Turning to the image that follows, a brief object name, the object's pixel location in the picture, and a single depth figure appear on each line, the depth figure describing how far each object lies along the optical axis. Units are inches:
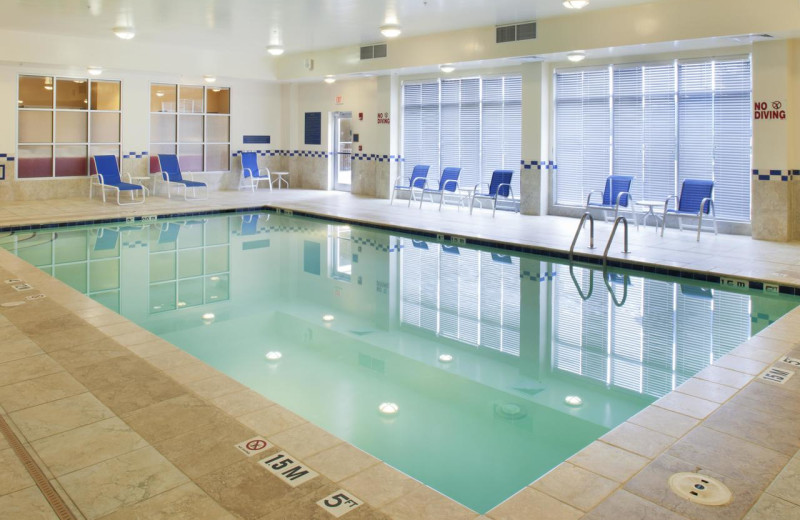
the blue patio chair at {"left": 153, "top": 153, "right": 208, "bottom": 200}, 511.8
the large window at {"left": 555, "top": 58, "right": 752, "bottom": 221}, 355.6
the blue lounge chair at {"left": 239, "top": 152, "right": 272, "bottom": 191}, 576.7
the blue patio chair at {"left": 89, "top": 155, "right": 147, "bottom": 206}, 473.4
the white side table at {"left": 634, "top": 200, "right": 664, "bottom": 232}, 355.6
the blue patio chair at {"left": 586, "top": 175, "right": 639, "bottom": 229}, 374.6
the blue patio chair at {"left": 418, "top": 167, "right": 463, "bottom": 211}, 450.3
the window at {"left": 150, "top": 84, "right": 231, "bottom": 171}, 539.8
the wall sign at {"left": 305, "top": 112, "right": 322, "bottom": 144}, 595.2
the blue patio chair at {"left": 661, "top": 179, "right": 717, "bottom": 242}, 337.4
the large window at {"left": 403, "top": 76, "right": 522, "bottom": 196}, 456.8
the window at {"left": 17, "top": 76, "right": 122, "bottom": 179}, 478.0
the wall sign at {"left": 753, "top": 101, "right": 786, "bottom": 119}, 321.1
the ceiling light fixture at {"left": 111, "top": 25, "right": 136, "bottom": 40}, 403.9
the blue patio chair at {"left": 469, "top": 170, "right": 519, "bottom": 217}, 424.8
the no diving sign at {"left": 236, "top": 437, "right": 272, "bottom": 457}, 110.9
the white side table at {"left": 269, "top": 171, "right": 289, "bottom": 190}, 608.3
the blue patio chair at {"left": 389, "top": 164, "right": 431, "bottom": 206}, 480.7
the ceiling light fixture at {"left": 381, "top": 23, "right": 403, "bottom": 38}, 382.9
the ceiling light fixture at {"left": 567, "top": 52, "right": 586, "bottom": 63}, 375.6
